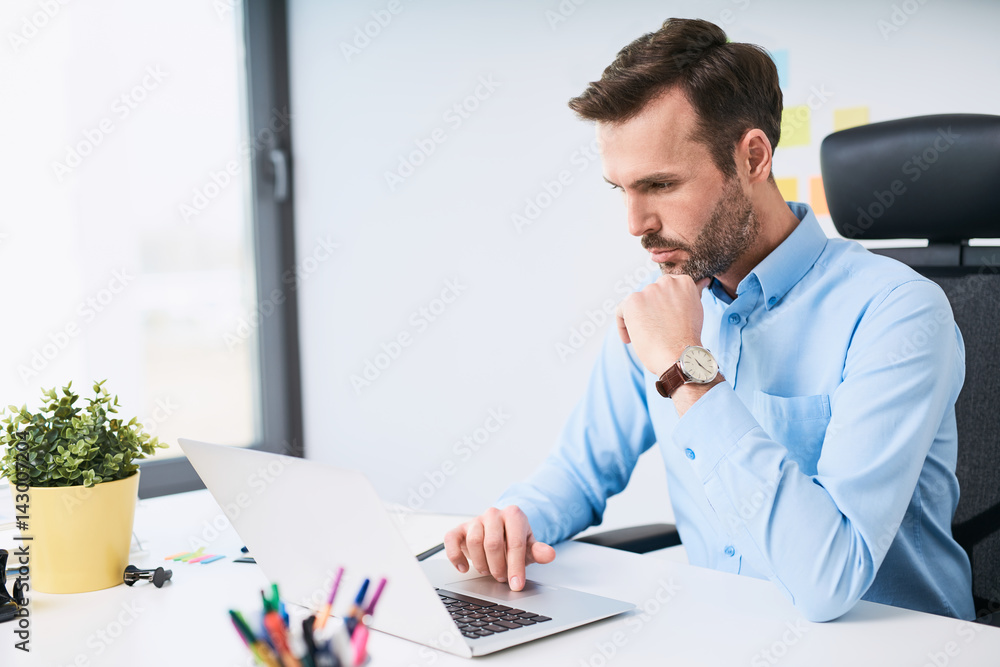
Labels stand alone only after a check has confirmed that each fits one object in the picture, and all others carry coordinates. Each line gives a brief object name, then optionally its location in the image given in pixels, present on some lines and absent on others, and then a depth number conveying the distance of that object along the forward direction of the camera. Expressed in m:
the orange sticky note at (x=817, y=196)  1.90
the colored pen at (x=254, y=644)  0.44
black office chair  1.19
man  0.96
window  2.09
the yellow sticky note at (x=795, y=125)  1.90
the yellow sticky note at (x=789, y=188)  1.93
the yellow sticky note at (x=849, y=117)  1.83
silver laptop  0.76
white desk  0.78
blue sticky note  1.90
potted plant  0.98
